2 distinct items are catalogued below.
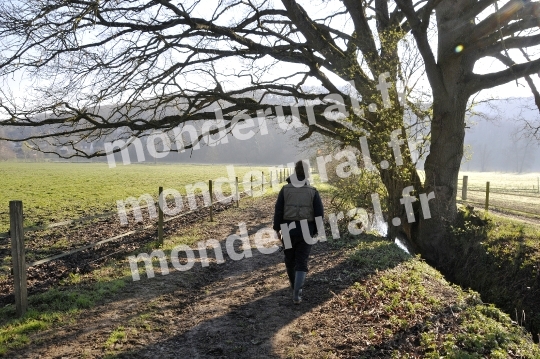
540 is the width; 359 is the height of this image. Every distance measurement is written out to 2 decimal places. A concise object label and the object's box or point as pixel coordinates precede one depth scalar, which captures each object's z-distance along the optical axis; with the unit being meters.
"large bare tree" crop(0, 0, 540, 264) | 8.48
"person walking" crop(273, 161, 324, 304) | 6.11
